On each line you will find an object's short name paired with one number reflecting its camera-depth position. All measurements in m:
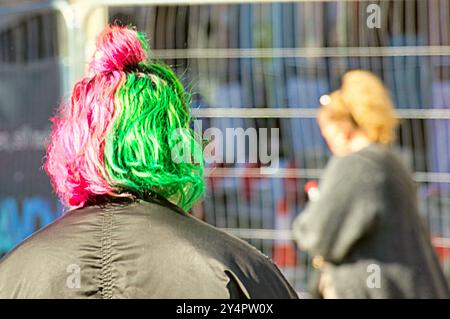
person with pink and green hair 4.34
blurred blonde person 8.66
